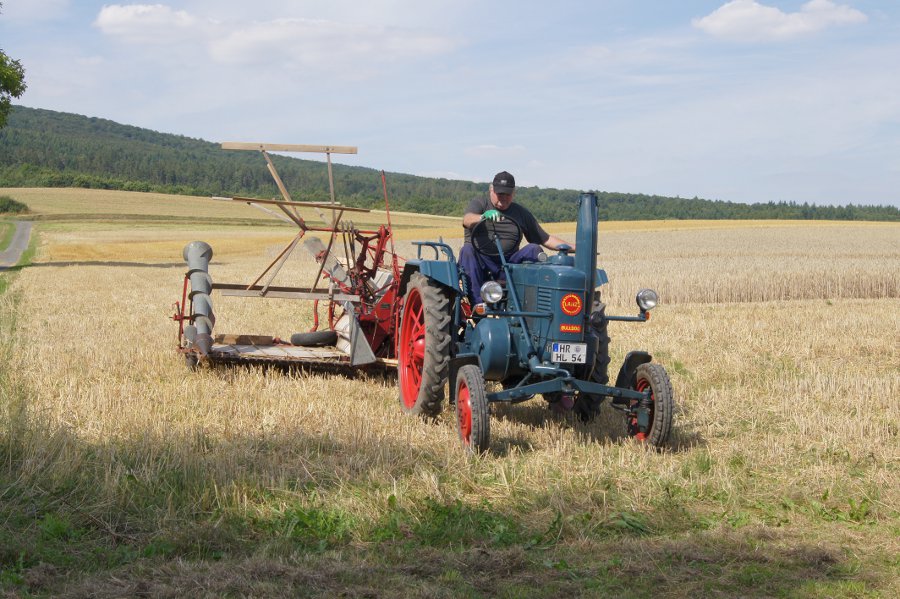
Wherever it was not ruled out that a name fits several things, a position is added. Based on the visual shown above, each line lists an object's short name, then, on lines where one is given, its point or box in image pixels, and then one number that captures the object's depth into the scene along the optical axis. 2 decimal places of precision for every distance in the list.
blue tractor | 6.09
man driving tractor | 7.05
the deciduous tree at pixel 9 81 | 30.11
